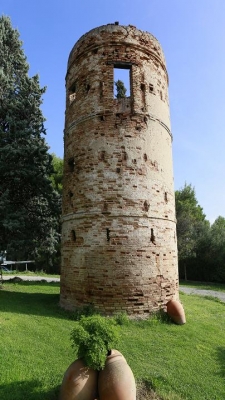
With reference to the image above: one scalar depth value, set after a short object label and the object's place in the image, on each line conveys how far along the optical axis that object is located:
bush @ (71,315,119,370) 4.44
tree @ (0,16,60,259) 13.21
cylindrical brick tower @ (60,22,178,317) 8.98
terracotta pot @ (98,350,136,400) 4.20
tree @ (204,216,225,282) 25.55
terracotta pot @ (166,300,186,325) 8.73
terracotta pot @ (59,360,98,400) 4.29
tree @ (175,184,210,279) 26.39
